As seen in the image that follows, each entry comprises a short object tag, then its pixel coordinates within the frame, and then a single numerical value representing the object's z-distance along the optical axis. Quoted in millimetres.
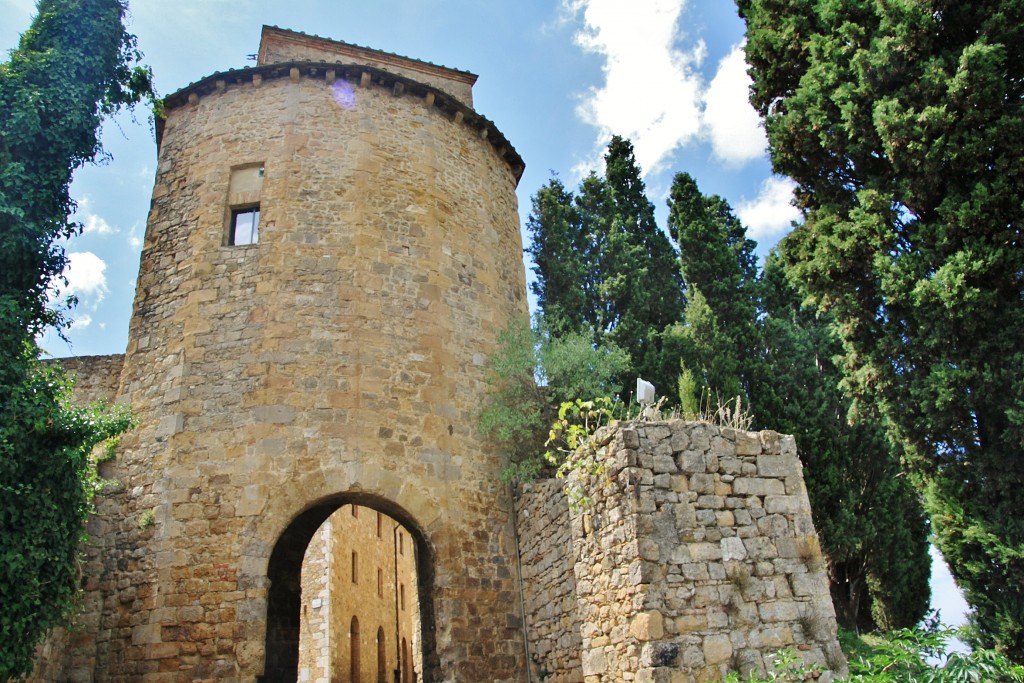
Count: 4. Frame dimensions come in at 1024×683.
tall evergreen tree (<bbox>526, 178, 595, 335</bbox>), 16219
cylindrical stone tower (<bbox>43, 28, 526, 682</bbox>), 8812
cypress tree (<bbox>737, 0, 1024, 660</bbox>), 8969
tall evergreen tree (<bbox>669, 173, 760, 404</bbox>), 14086
